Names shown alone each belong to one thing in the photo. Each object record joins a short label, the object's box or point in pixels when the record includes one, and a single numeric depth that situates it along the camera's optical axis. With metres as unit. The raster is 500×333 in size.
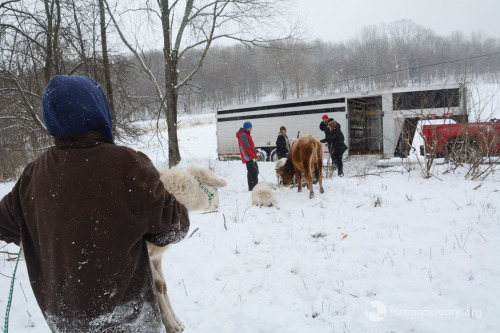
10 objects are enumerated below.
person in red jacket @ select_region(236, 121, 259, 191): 7.83
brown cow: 6.57
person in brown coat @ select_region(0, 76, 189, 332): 1.22
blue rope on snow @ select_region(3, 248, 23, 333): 1.54
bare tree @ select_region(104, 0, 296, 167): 11.21
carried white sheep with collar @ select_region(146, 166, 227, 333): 1.89
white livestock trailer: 14.67
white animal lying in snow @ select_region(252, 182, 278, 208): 6.15
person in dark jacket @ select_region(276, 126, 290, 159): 10.05
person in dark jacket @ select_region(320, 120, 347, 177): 9.55
